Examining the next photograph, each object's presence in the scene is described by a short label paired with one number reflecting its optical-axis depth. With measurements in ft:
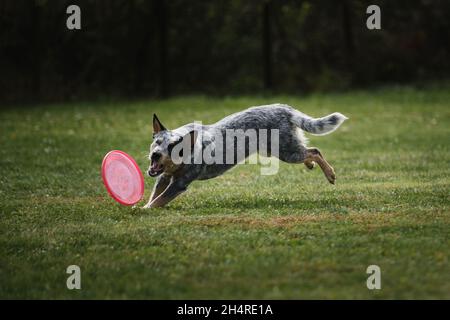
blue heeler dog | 25.67
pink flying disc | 25.44
